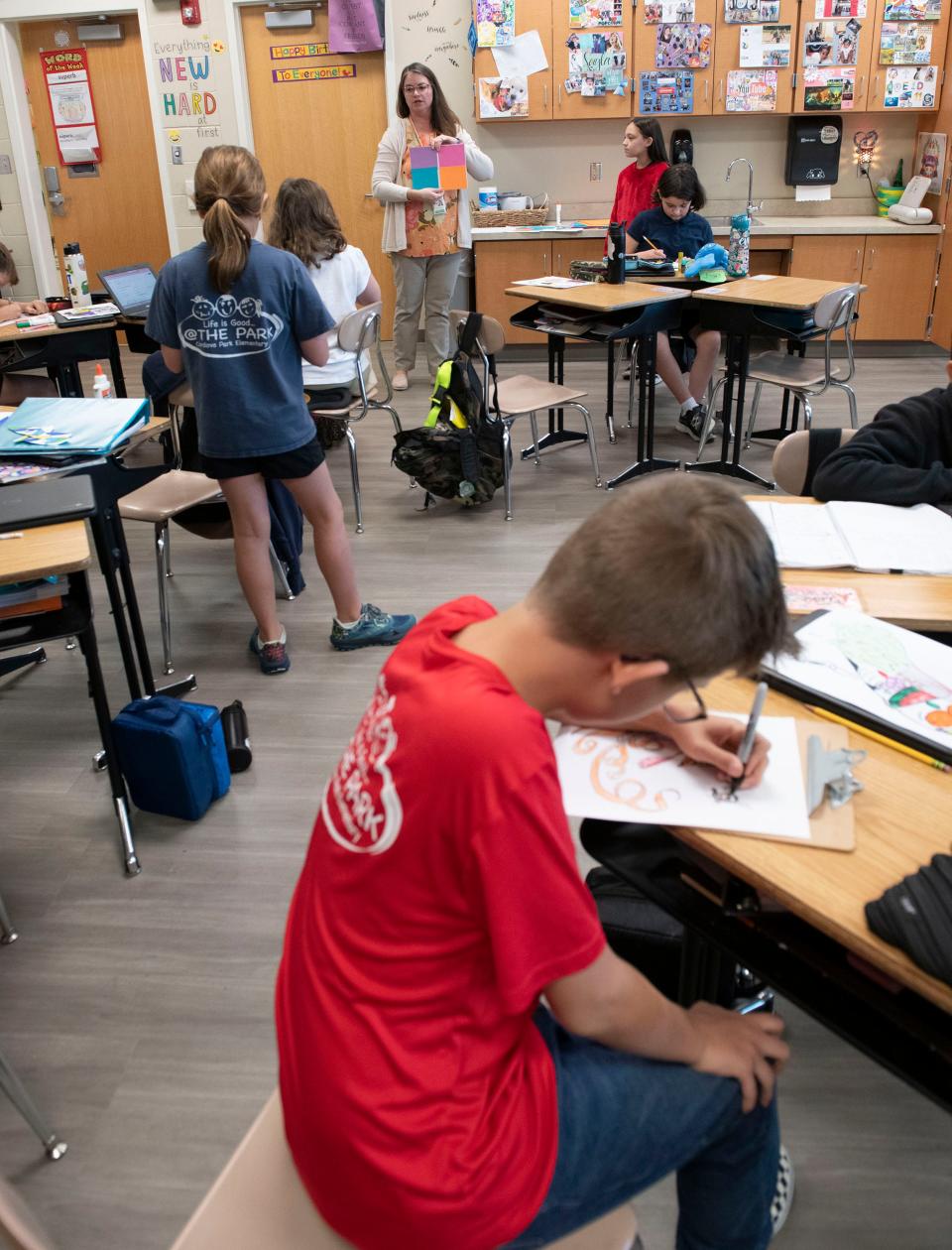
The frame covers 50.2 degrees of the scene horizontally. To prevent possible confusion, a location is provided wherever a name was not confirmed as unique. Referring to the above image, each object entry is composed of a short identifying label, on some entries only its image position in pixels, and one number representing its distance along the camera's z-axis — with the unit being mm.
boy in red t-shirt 845
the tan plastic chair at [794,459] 2324
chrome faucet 6430
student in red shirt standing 5547
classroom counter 6188
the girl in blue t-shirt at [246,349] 2545
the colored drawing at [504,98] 6336
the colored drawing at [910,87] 6164
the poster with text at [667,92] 6234
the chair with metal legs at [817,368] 4164
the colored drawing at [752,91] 6223
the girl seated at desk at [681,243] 4934
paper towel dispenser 6418
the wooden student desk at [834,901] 1043
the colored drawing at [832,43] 6078
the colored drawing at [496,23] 6172
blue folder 2436
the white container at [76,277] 4812
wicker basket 6523
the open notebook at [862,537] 1785
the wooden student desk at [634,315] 4262
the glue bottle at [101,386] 3035
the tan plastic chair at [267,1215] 938
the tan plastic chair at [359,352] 3928
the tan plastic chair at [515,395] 4109
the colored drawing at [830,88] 6176
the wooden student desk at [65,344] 4441
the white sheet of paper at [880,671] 1328
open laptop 4672
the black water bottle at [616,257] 4590
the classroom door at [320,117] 6699
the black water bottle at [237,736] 2594
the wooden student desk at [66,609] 1936
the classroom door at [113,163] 6922
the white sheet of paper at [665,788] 1145
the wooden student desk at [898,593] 1612
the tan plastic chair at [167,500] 3010
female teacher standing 5500
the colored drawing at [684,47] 6129
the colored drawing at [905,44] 6086
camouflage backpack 4086
